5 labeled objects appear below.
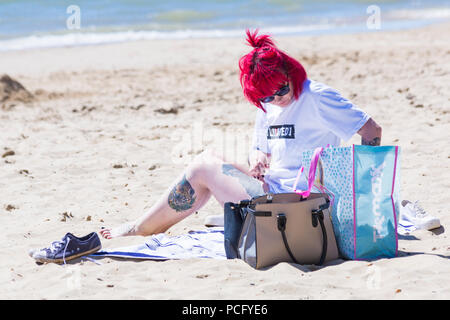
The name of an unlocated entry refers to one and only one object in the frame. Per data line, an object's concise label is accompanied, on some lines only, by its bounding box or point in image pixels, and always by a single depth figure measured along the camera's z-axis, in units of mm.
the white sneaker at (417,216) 6973
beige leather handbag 5863
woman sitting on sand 6070
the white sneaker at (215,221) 7777
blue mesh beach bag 5832
